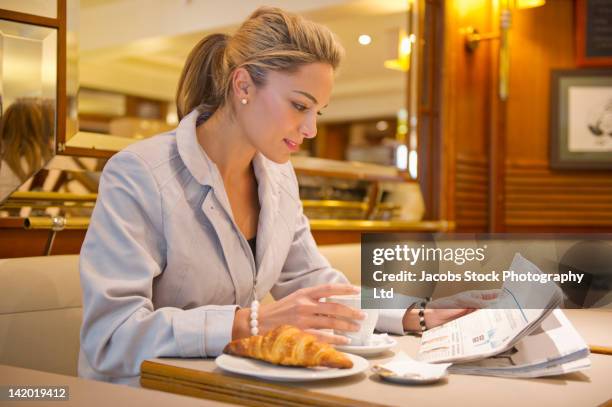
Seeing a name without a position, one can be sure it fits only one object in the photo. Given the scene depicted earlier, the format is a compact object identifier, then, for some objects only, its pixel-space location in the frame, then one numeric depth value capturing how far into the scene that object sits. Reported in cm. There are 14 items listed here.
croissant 91
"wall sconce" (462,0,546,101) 382
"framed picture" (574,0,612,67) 435
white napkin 90
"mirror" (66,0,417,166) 398
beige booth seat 141
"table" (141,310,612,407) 82
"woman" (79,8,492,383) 112
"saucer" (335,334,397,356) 108
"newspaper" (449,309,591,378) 93
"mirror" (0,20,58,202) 168
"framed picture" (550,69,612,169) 438
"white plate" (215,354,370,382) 87
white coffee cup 108
